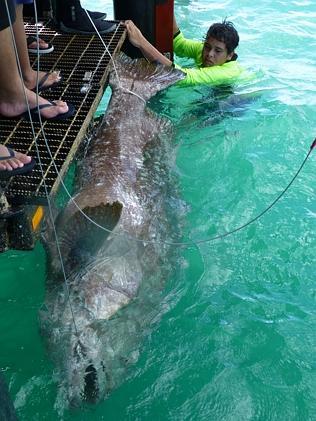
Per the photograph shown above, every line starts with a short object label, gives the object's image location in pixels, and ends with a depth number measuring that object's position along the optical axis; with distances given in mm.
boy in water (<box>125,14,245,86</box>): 5547
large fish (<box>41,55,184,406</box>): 3029
